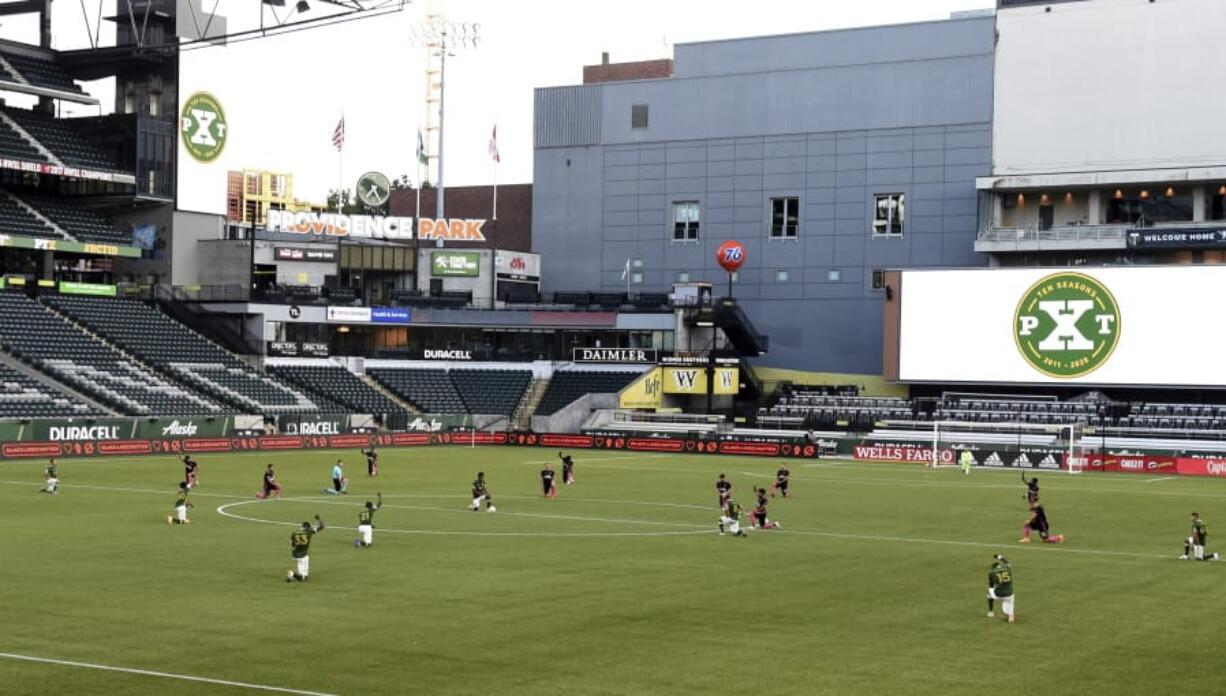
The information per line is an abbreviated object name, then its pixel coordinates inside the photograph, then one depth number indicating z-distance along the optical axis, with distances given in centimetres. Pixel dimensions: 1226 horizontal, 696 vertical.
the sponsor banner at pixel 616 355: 11238
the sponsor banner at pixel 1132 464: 8281
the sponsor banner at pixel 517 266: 11925
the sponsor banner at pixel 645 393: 10819
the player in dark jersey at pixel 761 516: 4938
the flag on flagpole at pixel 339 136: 11669
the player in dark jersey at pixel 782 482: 6122
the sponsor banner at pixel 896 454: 8900
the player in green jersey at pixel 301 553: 3497
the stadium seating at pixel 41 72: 10225
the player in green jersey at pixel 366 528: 4222
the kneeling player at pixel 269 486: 5697
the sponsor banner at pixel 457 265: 11762
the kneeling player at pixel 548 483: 5969
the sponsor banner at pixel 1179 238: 9644
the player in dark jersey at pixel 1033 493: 5128
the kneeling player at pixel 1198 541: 4134
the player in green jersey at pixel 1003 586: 3086
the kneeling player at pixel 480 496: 5477
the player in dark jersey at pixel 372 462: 6988
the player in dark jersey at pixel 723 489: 4844
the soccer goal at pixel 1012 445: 8431
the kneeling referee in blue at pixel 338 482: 6044
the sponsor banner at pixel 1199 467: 8106
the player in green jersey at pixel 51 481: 5777
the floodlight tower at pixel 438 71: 11931
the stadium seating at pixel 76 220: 10125
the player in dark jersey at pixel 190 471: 5591
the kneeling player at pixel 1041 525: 4647
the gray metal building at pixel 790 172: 10906
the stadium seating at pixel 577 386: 10906
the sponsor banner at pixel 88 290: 9919
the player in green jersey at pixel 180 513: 4772
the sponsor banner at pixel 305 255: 11006
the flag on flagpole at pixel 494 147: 12112
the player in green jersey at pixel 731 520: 4738
